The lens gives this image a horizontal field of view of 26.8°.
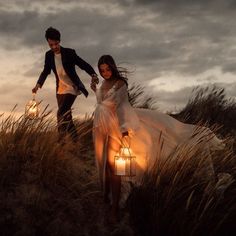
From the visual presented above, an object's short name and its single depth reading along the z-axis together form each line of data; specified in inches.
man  276.2
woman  213.8
